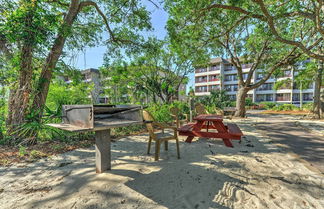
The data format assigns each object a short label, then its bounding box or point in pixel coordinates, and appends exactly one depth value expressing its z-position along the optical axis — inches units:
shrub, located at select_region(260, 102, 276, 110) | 1003.9
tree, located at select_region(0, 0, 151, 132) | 147.7
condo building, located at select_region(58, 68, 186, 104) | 661.9
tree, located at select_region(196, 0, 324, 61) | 204.7
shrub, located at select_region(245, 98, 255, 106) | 1106.7
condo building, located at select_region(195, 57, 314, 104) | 1360.7
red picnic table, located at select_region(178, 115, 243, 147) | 163.1
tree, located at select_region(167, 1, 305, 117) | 250.8
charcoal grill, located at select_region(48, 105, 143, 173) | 76.5
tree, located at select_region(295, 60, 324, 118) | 419.8
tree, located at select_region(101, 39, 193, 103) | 485.4
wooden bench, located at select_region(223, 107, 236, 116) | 519.5
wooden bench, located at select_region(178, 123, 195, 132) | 174.6
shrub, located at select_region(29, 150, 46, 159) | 140.1
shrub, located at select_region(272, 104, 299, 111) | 781.7
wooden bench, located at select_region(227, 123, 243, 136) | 159.2
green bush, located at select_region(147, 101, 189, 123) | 316.8
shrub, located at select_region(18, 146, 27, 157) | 140.3
